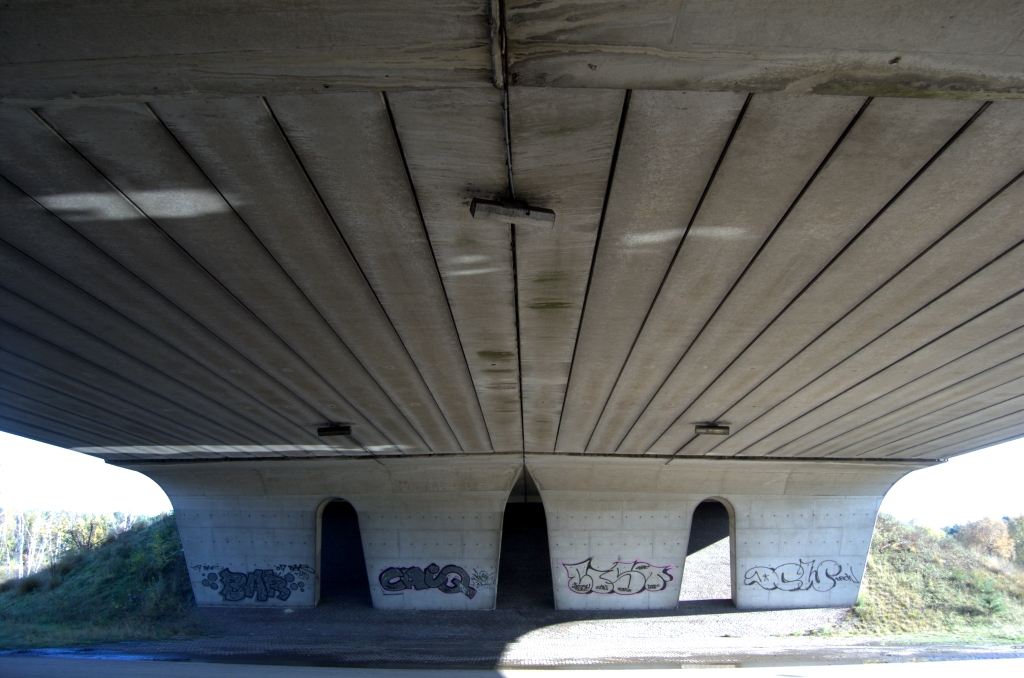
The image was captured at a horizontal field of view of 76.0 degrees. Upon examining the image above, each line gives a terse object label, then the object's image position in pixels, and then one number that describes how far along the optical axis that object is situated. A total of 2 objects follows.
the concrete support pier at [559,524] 17.92
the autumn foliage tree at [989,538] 35.88
